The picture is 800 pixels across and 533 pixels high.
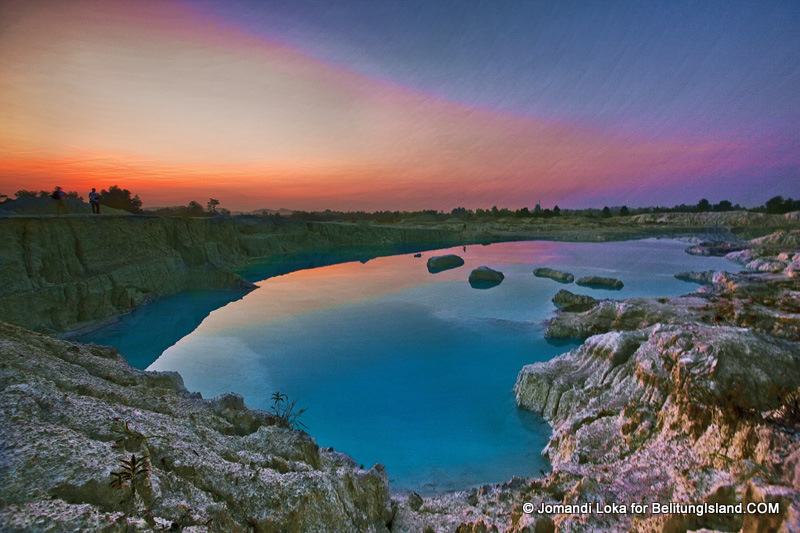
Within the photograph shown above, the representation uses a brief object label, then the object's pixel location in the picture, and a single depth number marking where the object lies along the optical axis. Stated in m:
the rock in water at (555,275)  24.95
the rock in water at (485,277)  24.72
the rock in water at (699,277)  22.86
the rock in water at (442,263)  31.56
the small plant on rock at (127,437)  3.44
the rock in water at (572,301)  17.10
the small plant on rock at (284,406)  8.73
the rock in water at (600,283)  22.67
